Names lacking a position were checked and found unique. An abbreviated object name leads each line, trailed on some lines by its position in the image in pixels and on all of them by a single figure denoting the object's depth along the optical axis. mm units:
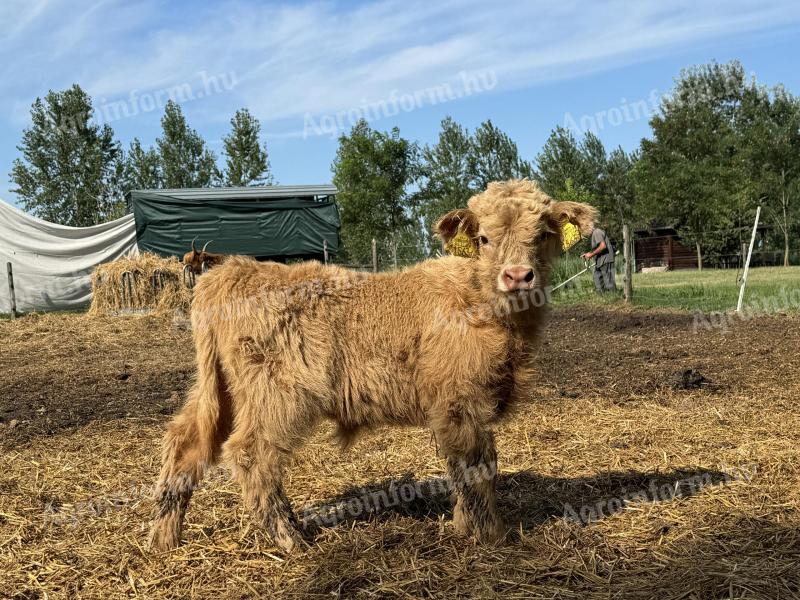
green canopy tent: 21125
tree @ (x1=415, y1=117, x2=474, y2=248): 44375
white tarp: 20031
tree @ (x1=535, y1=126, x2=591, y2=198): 52469
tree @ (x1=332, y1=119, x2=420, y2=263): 39156
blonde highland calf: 3908
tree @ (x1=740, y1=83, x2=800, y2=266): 48469
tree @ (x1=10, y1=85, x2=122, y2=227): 29484
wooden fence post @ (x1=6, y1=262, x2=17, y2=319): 17747
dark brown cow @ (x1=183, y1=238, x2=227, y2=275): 13484
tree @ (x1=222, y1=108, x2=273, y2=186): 40938
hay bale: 17531
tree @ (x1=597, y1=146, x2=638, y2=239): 58312
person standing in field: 16141
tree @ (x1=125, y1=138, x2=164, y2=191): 38812
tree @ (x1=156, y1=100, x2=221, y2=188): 41250
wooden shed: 50562
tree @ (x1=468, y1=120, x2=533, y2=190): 47062
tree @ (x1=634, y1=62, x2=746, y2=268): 46031
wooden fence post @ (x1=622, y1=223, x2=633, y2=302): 16547
